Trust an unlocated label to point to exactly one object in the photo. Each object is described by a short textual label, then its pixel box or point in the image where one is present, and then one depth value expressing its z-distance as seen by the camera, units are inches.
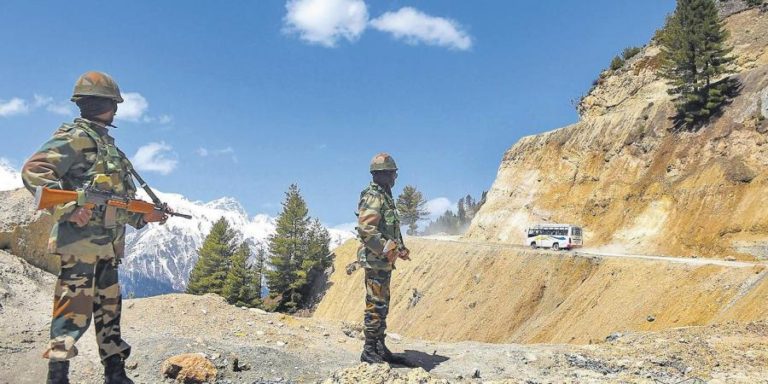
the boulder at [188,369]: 261.1
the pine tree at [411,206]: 3486.7
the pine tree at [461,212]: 4456.2
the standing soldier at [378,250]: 319.3
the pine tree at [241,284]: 1648.6
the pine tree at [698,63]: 1320.1
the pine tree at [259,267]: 1859.3
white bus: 1346.0
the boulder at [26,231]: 450.3
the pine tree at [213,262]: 1737.2
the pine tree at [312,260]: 1924.1
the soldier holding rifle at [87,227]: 208.5
